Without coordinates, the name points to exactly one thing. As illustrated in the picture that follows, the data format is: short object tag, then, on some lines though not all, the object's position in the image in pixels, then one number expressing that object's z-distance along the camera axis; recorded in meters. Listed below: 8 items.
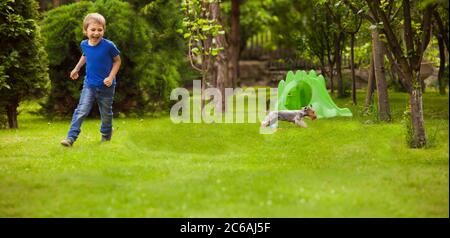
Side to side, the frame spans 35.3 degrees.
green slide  14.44
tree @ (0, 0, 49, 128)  12.75
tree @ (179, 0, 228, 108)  14.15
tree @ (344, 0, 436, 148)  9.75
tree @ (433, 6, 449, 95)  19.85
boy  10.66
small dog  12.66
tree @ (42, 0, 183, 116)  15.19
